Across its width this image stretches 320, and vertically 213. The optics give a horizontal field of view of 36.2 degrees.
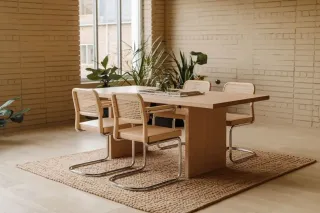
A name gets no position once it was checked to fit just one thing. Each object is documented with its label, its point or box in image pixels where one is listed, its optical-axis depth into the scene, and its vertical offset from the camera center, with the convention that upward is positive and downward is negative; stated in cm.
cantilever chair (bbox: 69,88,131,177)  462 -53
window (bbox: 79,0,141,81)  847 +50
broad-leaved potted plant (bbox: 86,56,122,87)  746 -26
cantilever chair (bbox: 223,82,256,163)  525 -63
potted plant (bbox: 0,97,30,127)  630 -76
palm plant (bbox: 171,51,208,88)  802 -15
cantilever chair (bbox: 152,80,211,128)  518 -34
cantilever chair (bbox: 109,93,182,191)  423 -62
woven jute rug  392 -111
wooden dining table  446 -64
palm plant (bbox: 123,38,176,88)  774 -10
